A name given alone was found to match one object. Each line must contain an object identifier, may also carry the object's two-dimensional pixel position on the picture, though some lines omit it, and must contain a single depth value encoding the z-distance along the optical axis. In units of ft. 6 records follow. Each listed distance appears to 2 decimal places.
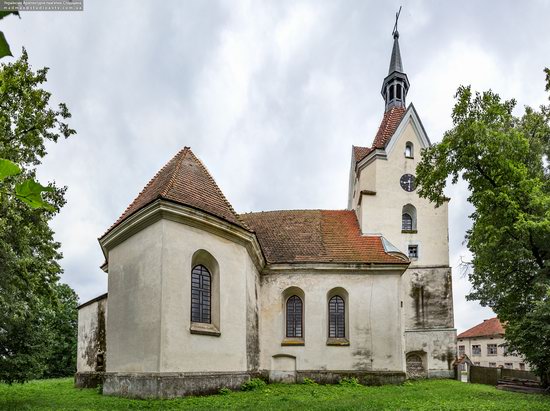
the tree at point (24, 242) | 39.32
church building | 43.06
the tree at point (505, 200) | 48.75
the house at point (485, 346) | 177.99
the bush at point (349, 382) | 59.28
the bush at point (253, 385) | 49.33
